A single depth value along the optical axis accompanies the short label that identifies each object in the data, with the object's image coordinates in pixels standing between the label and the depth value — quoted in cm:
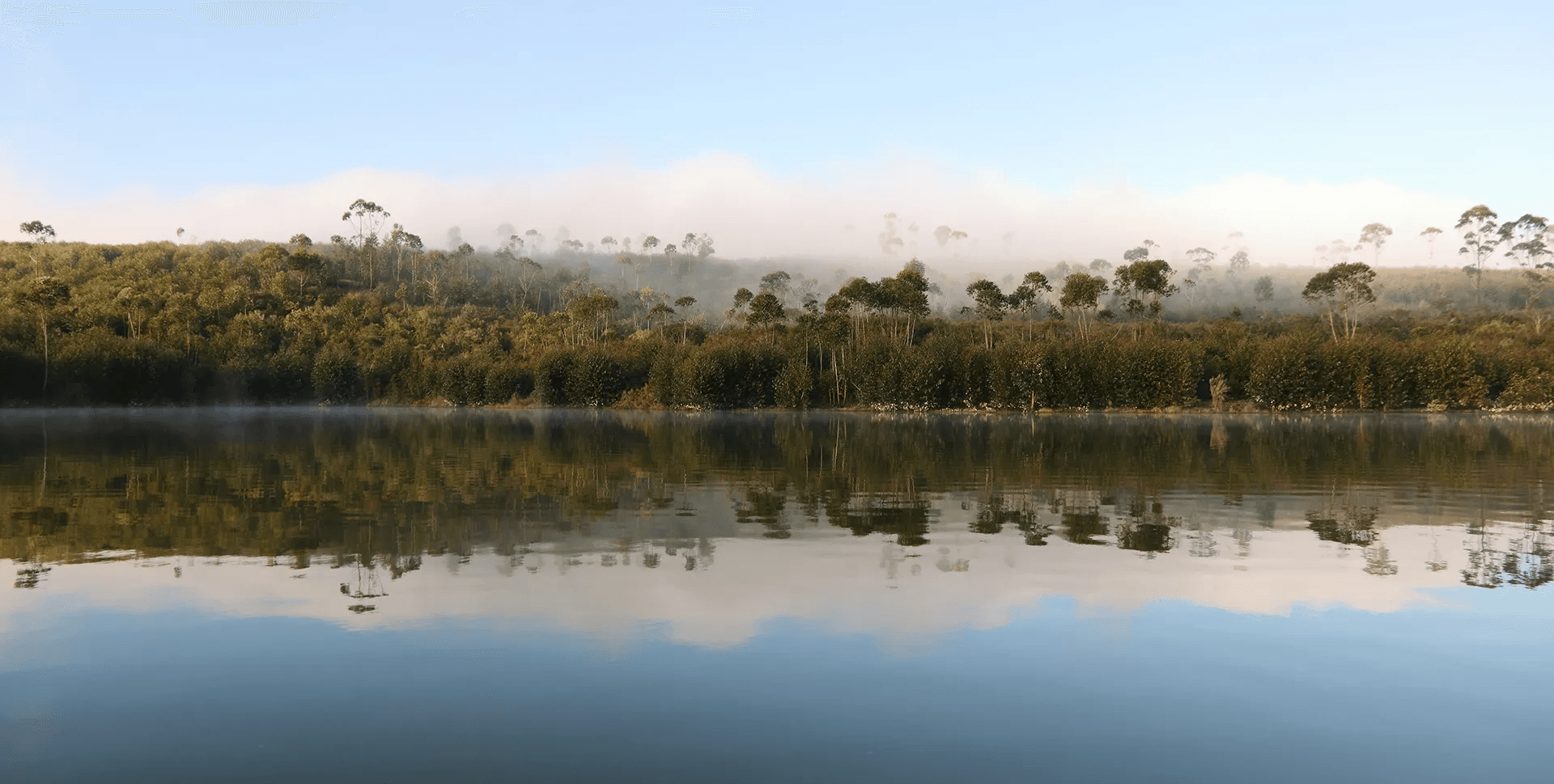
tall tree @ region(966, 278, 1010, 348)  12100
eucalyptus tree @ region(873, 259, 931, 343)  12012
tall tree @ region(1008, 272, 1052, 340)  12212
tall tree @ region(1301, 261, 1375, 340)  11562
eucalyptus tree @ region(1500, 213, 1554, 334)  19112
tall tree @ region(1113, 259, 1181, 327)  11294
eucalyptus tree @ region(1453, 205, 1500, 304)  19688
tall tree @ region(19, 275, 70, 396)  12275
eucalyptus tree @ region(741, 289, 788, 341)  12419
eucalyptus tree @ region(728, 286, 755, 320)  13900
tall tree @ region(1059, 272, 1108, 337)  11075
